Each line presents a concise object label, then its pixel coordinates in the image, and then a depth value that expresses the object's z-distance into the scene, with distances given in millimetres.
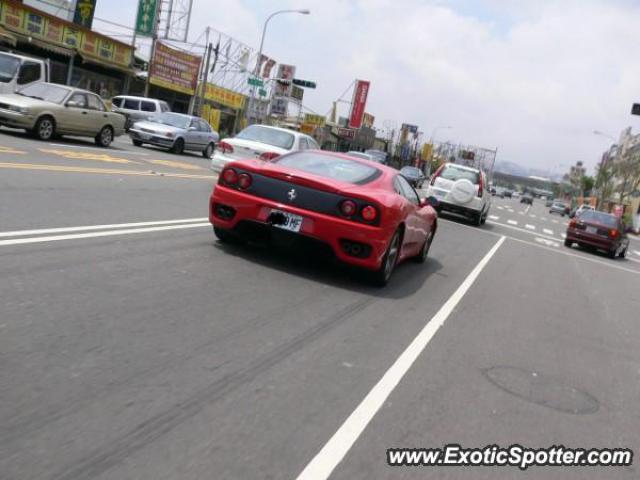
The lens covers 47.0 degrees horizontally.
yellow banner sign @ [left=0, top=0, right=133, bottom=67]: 33094
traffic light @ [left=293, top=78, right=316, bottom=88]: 61656
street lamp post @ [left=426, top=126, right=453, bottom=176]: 128825
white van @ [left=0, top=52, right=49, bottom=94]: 20481
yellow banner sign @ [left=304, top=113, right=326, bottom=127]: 77431
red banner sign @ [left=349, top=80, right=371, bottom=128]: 88688
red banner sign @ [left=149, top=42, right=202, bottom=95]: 46250
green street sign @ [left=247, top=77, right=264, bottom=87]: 53019
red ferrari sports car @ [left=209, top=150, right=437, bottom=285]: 7250
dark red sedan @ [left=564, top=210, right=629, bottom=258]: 19891
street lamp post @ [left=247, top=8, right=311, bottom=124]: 51750
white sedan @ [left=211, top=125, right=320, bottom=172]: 16438
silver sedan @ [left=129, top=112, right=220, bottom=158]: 25391
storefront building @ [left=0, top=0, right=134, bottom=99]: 33250
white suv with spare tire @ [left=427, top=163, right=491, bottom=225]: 20500
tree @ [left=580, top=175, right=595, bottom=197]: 123900
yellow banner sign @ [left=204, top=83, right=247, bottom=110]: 53406
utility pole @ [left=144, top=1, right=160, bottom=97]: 45156
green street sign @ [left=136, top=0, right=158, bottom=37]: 45469
